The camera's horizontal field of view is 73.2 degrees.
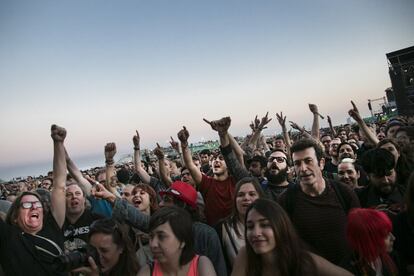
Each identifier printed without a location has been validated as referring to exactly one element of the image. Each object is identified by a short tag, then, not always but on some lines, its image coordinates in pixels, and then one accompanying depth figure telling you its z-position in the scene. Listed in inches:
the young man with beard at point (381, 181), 114.0
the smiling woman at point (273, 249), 79.7
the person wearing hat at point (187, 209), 102.6
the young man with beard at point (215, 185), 161.0
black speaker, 1068.5
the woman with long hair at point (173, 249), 87.4
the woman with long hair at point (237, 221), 111.7
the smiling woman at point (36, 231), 89.0
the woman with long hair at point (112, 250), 102.0
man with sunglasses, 161.0
